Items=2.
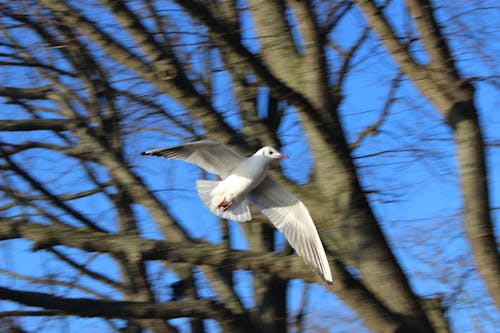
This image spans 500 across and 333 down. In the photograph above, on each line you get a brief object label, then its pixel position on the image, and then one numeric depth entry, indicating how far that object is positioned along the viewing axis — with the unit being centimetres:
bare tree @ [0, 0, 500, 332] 729
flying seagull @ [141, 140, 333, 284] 908
